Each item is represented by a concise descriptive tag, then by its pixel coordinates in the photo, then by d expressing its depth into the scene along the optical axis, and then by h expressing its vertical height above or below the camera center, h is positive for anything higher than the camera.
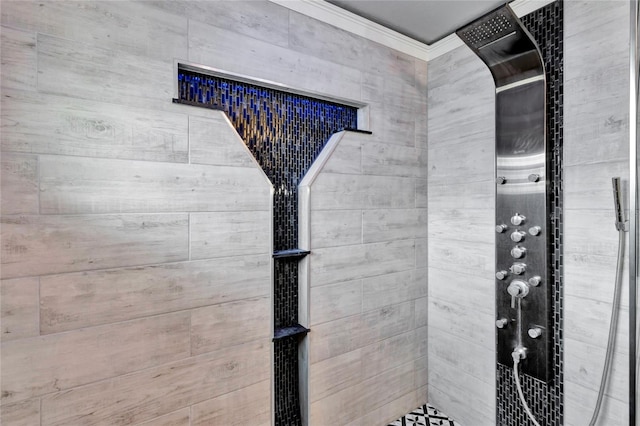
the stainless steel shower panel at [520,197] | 1.53 +0.06
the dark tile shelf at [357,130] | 1.78 +0.43
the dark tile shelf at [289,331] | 1.58 -0.59
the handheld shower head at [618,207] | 1.24 +0.01
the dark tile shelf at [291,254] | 1.57 -0.21
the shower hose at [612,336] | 1.31 -0.51
